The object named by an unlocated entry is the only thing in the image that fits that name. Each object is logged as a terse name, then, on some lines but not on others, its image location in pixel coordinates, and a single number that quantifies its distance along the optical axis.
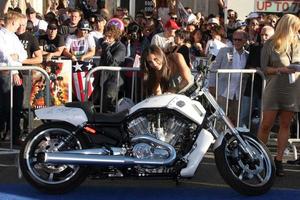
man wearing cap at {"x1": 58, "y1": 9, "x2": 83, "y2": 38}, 12.08
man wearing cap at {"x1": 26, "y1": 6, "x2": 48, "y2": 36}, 13.01
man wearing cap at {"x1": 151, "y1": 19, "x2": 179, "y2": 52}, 10.36
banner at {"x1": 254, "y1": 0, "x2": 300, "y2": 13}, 13.25
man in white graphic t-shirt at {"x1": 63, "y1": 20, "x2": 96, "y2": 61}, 10.89
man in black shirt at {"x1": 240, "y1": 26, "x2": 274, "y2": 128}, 8.70
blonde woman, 7.04
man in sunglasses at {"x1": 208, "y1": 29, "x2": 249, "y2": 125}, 8.85
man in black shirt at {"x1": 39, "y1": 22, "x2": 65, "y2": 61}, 10.87
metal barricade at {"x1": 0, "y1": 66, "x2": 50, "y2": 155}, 7.52
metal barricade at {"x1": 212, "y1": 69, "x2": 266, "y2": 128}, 8.19
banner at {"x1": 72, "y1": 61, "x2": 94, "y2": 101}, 10.07
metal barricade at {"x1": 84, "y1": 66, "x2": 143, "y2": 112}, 8.08
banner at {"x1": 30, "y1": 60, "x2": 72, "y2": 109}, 9.70
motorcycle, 6.33
